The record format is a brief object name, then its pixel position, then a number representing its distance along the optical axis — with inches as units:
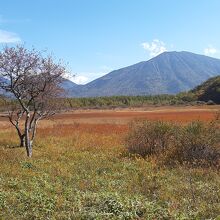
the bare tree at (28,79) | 688.6
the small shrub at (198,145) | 634.1
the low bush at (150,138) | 740.5
